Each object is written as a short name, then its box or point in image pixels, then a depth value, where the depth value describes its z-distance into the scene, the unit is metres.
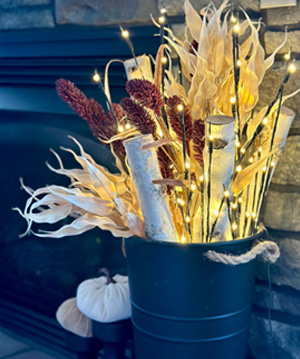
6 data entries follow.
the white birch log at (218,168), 1.03
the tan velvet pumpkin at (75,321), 1.53
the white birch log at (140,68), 1.26
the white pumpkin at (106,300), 1.43
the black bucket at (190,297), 1.12
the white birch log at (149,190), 1.07
